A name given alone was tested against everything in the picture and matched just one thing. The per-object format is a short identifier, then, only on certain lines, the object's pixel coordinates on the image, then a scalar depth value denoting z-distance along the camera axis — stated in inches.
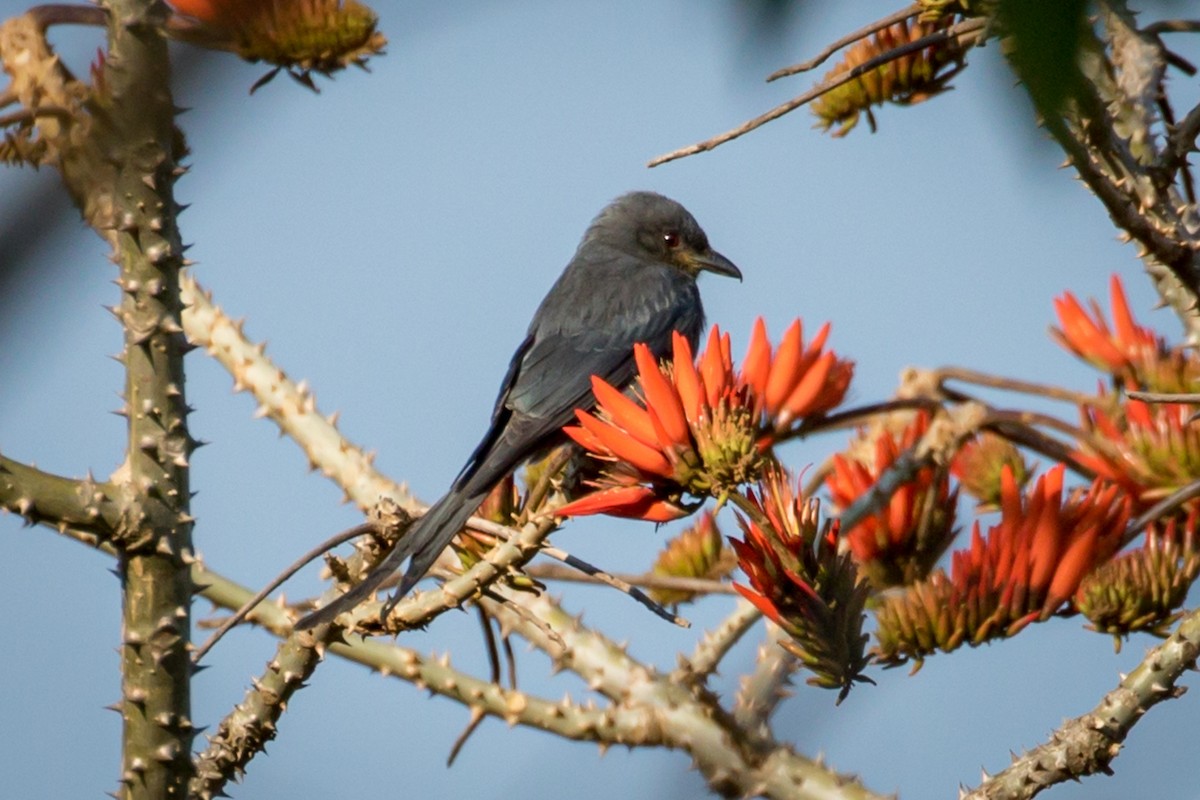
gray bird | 245.6
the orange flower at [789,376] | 222.5
